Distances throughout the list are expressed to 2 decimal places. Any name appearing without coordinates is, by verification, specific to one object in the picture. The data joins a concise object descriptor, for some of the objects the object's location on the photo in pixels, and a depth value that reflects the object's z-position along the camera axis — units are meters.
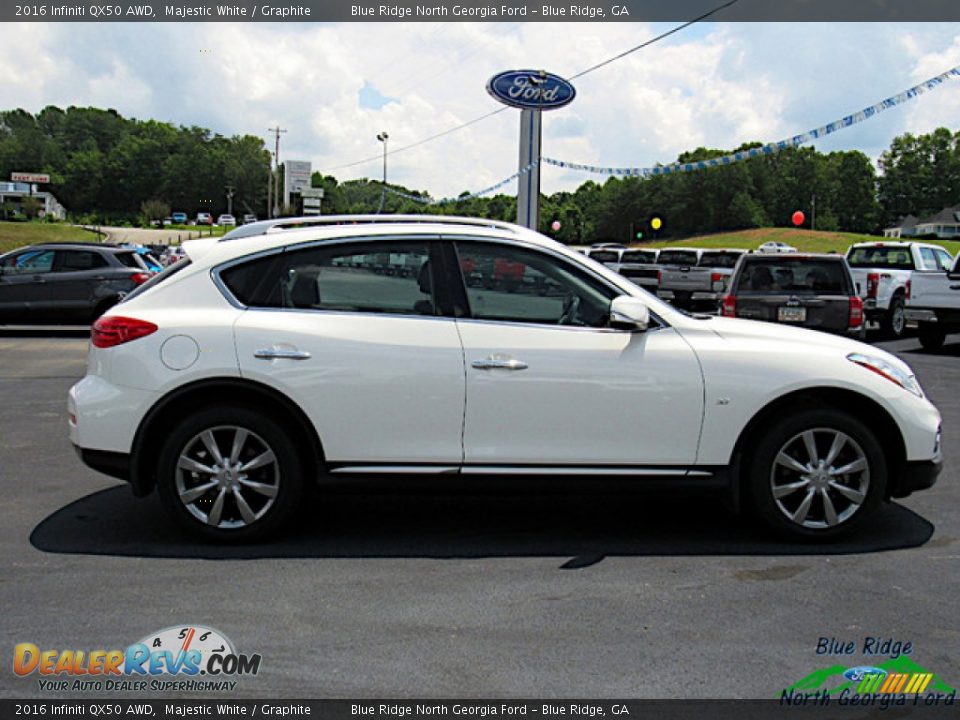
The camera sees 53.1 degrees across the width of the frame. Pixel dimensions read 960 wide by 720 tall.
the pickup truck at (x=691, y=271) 26.80
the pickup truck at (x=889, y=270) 18.34
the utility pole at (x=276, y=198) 97.28
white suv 4.97
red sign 143.62
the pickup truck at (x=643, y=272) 27.45
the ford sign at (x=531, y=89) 27.48
